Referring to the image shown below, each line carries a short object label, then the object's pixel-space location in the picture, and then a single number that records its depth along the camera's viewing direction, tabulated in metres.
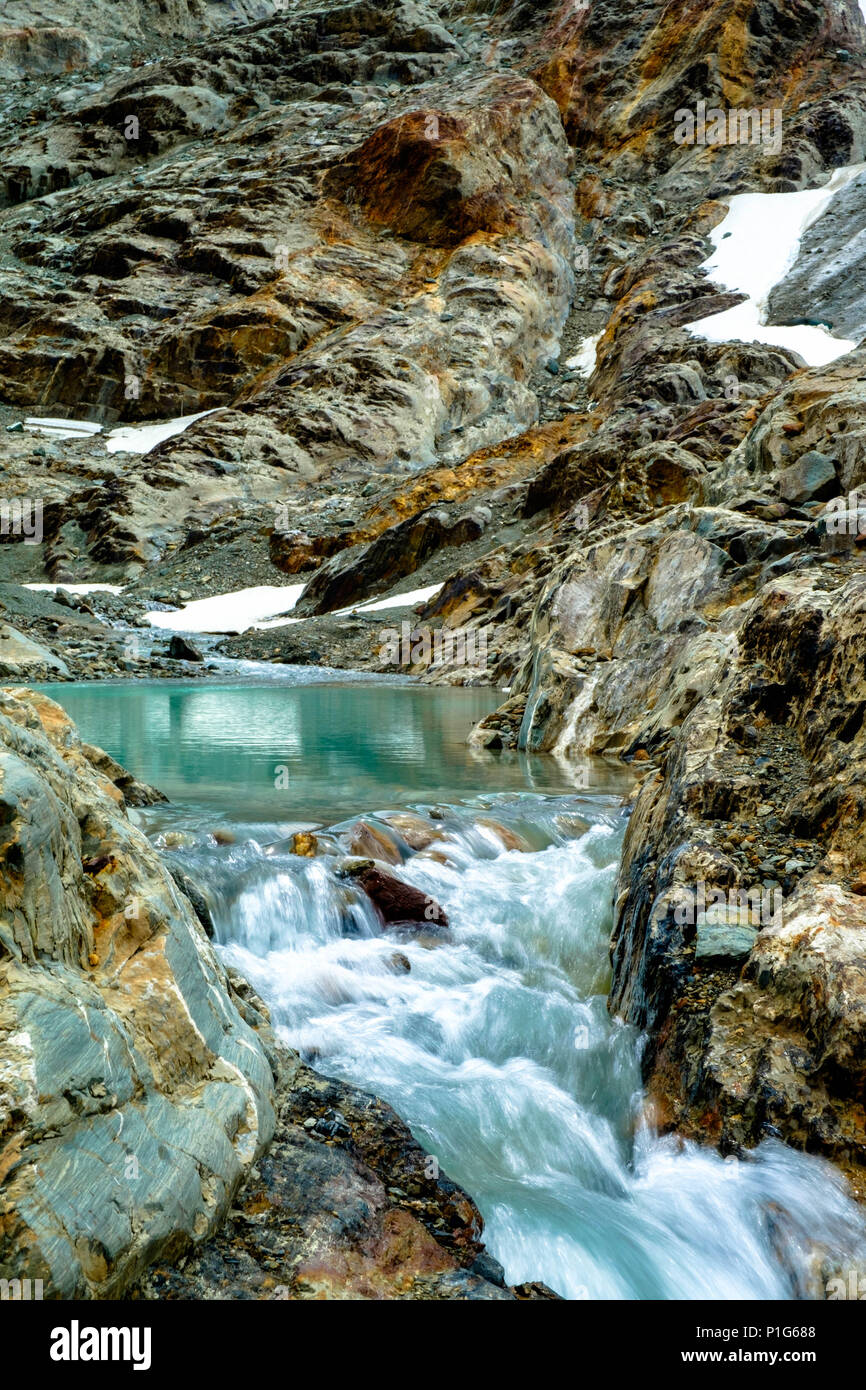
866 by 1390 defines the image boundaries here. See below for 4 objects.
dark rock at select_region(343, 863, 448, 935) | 7.74
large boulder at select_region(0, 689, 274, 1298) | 2.70
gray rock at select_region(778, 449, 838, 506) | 17.19
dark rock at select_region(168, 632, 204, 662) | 35.22
